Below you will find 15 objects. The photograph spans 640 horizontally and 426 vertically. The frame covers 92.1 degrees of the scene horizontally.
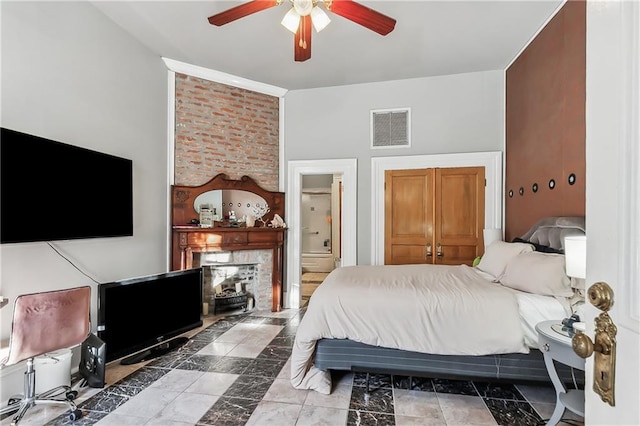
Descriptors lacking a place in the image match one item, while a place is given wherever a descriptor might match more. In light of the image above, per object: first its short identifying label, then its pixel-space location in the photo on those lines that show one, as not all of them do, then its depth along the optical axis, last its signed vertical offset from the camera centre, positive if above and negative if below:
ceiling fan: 2.10 +1.39
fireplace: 4.16 -0.99
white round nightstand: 1.64 -0.80
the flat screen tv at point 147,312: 2.60 -0.96
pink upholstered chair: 1.89 -0.80
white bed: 2.06 -0.73
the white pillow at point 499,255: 2.63 -0.39
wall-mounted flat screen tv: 2.04 +0.15
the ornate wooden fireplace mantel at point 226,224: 3.84 -0.18
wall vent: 4.30 +1.18
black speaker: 2.36 -1.17
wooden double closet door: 4.11 -0.05
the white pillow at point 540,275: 2.06 -0.44
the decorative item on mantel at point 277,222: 4.42 -0.16
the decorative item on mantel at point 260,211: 4.45 +0.00
